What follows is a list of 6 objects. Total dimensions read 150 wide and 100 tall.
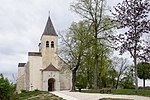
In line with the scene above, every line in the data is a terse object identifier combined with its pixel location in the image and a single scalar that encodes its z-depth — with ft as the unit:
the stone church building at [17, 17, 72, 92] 105.37
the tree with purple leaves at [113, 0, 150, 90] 48.47
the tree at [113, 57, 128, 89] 117.93
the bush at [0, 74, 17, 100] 33.01
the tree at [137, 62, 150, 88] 98.23
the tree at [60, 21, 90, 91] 74.09
